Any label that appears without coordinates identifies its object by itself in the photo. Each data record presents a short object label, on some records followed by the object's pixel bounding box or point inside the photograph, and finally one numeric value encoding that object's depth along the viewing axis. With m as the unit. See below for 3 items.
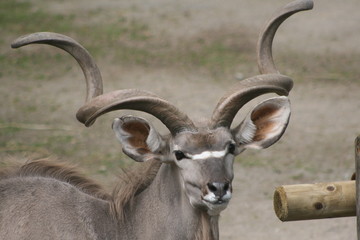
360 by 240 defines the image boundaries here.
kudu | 12.91
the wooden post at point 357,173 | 12.62
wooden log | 13.22
